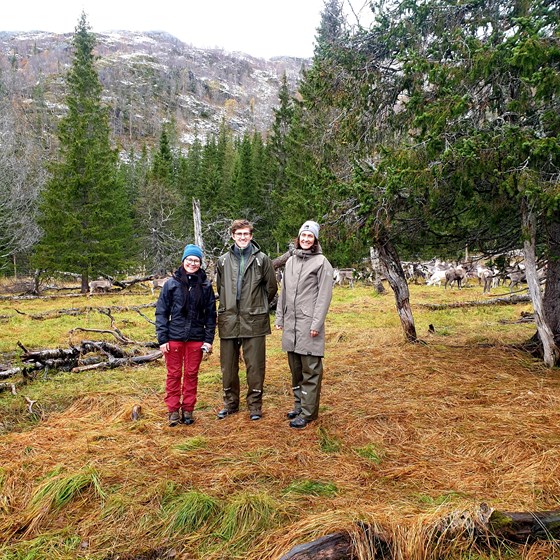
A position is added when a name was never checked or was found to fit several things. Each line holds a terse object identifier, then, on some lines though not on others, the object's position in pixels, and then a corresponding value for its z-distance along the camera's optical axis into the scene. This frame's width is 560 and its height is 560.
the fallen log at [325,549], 2.26
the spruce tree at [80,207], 22.52
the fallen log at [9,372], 6.36
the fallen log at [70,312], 13.36
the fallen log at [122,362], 7.23
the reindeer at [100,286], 21.67
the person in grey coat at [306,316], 4.52
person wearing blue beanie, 4.68
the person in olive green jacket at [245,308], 4.79
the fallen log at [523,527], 2.47
